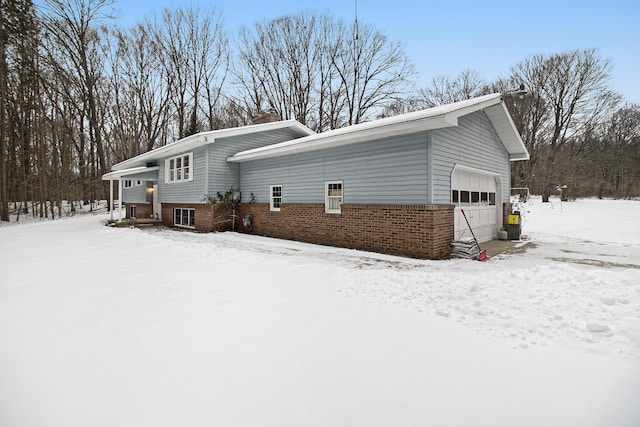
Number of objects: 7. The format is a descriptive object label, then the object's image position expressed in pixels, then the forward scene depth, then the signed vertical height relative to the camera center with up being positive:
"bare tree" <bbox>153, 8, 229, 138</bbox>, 24.72 +12.69
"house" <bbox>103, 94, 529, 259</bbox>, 7.73 +0.92
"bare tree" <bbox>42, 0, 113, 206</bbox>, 20.94 +10.78
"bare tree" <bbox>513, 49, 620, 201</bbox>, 22.94 +8.84
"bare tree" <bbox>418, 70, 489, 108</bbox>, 27.00 +10.82
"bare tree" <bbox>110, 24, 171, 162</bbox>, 24.70 +9.39
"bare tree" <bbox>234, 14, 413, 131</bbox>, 24.16 +11.52
